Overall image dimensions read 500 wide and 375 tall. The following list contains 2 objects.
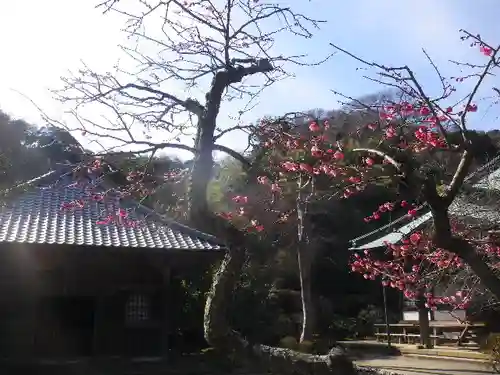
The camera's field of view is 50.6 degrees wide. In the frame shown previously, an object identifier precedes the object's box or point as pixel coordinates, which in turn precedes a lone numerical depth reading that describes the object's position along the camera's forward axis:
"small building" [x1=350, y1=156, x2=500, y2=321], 8.59
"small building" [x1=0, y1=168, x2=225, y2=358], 10.45
